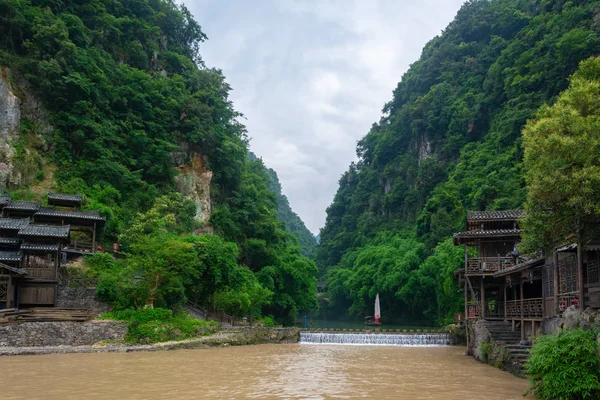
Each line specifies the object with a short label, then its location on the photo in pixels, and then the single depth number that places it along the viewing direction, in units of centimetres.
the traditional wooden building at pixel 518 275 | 1517
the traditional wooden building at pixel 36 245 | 2728
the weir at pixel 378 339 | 3062
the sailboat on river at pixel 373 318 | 4518
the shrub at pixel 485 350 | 1993
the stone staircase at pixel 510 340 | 1695
